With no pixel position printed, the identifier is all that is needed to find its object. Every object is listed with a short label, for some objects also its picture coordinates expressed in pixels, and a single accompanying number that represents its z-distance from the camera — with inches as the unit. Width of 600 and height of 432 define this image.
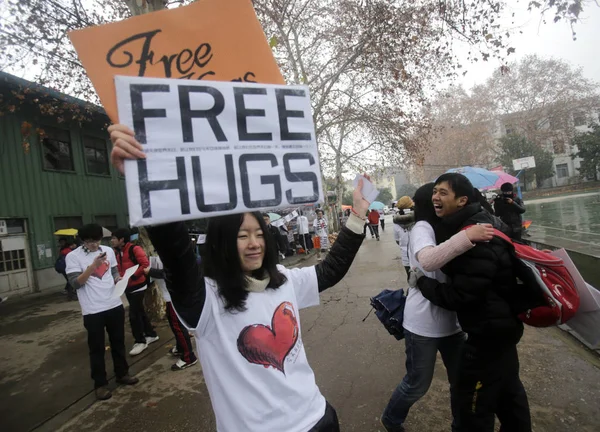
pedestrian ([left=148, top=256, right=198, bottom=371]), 168.2
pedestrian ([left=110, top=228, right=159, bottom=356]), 184.2
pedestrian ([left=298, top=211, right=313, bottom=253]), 573.6
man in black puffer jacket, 72.9
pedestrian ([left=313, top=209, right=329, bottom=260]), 554.3
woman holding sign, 50.3
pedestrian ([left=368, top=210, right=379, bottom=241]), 664.4
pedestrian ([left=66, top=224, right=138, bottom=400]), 143.6
